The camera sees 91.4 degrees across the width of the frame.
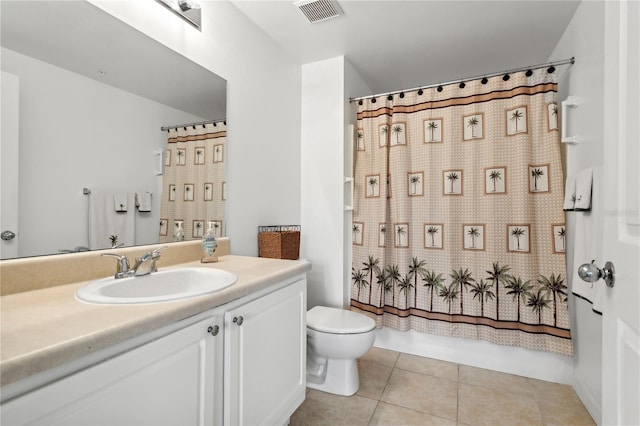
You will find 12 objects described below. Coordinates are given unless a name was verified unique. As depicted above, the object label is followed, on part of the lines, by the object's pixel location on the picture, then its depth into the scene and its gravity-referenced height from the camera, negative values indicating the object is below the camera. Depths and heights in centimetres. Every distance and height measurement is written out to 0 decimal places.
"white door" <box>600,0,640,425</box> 65 +0
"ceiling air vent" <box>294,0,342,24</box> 189 +126
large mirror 104 +35
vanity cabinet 65 -46
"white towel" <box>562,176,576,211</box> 178 +11
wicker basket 205 -22
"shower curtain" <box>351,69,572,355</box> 201 -2
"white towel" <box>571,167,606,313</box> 156 -16
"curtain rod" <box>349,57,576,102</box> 193 +94
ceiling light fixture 152 +101
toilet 180 -81
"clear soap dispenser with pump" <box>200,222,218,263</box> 158 -19
